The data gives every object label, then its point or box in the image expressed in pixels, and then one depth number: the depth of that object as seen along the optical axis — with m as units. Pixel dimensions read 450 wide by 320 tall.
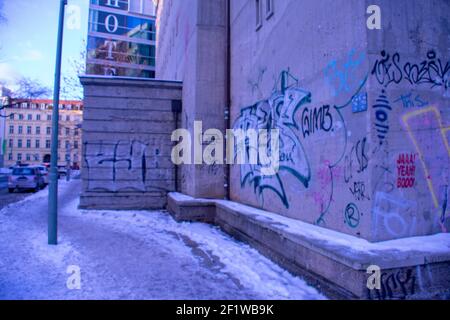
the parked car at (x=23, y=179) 19.80
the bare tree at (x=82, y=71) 27.35
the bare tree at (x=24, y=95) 31.06
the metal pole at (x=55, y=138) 7.12
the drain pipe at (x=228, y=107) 10.44
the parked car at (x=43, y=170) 26.12
